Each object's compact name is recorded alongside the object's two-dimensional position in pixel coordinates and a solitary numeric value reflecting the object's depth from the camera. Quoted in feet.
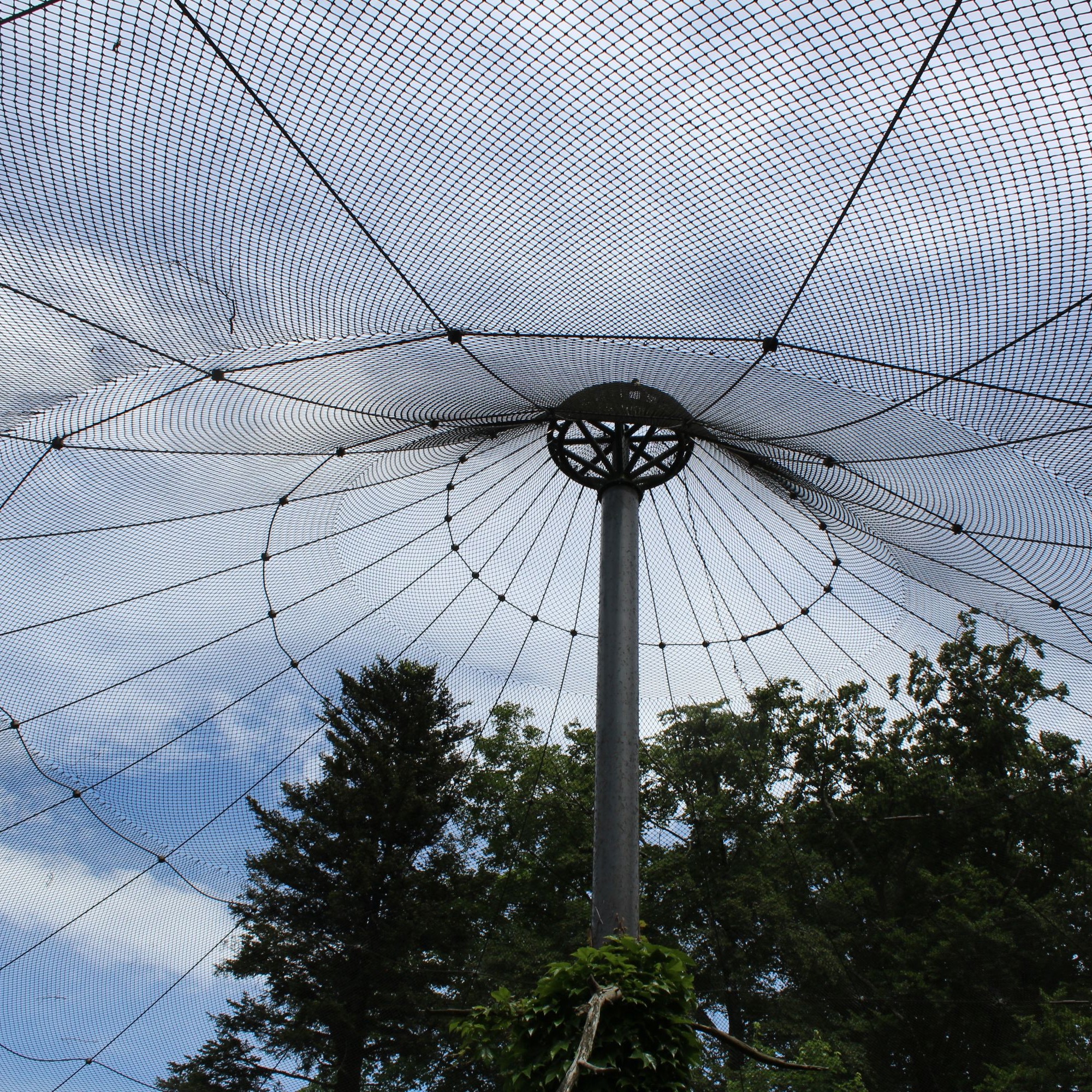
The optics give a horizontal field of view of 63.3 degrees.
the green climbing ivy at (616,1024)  17.71
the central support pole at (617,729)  25.55
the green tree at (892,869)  74.18
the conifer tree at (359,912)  70.38
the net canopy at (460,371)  20.97
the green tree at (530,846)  75.82
